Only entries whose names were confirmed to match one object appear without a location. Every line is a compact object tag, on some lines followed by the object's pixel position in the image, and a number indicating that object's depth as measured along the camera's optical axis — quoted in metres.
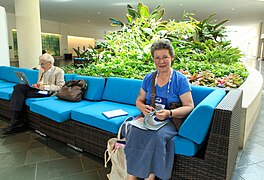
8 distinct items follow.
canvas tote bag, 1.72
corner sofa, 1.46
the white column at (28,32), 5.73
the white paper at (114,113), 2.11
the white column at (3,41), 5.16
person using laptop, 2.92
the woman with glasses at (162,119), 1.48
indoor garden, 3.54
